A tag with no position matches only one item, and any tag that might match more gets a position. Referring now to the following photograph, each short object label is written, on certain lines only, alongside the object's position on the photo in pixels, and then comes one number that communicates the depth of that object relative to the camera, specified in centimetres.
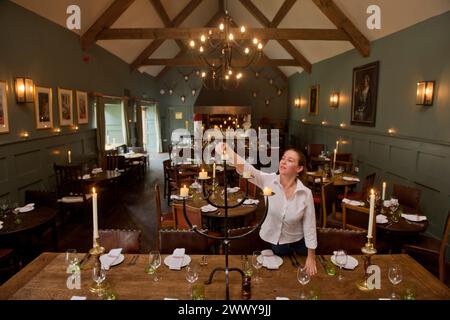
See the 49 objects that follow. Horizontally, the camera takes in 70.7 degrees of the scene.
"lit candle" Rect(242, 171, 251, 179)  149
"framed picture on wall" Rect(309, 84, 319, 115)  952
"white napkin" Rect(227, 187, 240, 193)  428
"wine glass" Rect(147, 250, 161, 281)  199
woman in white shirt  216
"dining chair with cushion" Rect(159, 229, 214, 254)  246
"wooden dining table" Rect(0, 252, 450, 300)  174
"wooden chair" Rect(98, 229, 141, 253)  249
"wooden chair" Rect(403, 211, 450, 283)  279
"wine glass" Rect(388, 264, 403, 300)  180
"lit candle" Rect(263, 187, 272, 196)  137
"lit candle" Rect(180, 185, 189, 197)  145
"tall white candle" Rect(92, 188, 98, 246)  161
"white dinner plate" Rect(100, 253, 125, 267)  209
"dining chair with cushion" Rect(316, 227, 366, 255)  240
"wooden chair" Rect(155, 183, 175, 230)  359
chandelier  446
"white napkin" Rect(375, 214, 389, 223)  323
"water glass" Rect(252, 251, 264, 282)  200
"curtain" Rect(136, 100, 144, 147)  1046
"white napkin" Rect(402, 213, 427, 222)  330
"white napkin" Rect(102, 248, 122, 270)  207
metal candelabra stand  146
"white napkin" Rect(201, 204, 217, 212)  353
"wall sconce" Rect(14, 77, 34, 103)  445
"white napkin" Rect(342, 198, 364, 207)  376
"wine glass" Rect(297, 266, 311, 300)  181
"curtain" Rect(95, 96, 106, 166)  725
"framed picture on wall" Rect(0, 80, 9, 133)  415
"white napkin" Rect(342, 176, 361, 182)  511
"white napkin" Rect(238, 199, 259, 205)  378
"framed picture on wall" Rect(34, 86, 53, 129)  499
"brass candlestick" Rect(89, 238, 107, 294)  169
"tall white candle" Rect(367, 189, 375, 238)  165
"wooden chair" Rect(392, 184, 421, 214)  383
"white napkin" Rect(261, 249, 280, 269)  203
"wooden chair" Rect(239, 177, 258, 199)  438
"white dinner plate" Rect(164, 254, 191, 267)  207
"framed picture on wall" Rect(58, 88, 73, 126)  571
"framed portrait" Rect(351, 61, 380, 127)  613
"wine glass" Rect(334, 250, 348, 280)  201
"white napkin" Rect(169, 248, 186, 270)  203
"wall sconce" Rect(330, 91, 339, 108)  796
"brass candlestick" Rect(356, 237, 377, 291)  168
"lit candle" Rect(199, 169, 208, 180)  175
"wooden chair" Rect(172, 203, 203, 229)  305
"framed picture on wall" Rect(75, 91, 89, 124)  643
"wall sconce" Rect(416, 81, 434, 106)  443
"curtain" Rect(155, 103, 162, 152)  1259
